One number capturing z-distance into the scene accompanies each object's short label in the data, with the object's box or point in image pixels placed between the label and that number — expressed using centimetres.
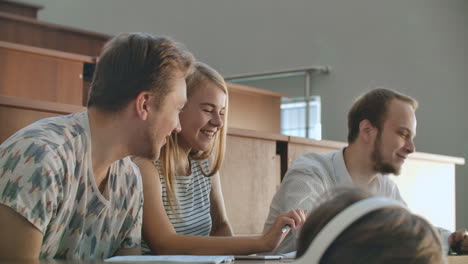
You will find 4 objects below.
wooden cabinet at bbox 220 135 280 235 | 258
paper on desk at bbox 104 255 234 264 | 110
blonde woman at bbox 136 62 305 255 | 172
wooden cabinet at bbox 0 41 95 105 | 385
